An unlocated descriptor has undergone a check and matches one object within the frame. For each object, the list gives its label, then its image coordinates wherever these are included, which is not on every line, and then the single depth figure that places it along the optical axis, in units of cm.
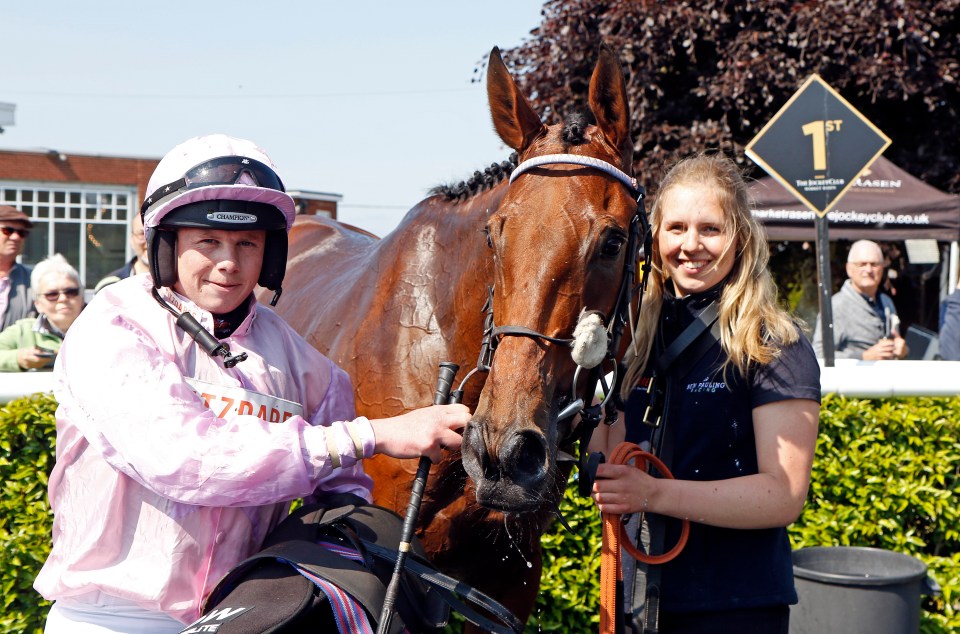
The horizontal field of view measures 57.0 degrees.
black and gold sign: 524
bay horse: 193
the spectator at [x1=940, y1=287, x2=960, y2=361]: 670
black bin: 352
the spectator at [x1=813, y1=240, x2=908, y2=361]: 677
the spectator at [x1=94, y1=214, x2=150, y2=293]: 552
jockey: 165
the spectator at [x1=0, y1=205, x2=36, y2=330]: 584
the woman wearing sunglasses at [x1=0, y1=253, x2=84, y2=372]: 487
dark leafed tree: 1045
